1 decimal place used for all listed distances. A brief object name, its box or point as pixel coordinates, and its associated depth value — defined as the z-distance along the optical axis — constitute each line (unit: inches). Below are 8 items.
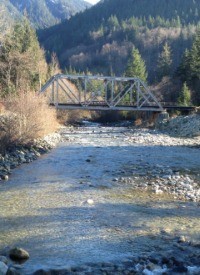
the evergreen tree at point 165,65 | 2940.2
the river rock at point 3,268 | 286.3
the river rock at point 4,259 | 309.7
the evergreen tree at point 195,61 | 2244.1
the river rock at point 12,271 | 286.8
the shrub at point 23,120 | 896.3
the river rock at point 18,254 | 320.5
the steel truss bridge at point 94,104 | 1914.4
